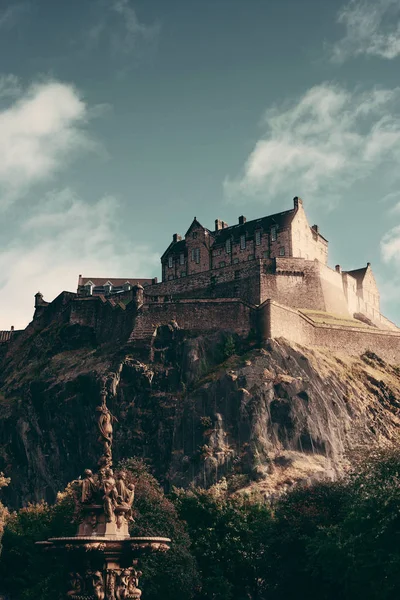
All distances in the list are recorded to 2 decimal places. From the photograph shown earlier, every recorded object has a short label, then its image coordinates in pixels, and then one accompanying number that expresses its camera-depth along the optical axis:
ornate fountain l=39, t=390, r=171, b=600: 24.27
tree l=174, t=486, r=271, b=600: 49.06
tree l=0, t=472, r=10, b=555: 51.33
